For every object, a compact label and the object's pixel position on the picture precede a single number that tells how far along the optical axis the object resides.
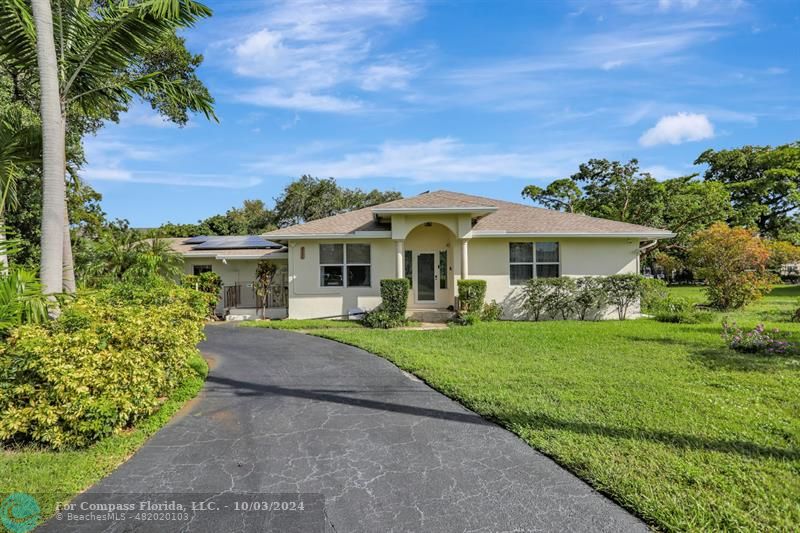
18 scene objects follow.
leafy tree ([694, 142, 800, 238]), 33.62
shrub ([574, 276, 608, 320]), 14.19
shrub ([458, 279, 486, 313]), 13.50
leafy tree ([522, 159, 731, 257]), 29.83
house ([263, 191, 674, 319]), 14.69
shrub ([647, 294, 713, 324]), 12.63
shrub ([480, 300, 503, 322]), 13.68
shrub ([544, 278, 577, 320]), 14.14
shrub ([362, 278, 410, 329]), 13.20
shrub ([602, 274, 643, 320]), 14.14
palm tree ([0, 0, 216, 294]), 5.73
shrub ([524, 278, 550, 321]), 14.22
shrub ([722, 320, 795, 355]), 8.15
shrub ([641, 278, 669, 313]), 14.49
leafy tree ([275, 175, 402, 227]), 38.25
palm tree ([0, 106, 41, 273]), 6.86
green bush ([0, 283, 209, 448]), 4.16
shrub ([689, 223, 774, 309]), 14.94
